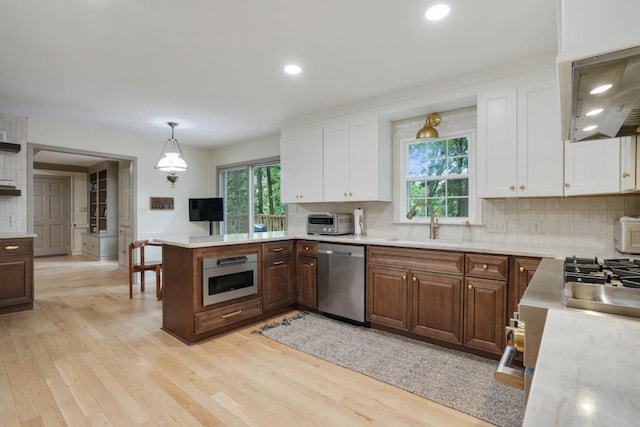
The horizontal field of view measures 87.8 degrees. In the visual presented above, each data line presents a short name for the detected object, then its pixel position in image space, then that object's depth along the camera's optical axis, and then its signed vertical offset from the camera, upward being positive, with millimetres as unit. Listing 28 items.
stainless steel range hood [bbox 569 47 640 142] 903 +395
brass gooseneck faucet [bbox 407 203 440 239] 3447 -79
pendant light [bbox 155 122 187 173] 4438 +668
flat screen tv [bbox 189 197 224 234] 6090 +67
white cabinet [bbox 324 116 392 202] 3697 +606
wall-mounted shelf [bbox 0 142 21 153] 4035 +822
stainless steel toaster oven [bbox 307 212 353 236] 3865 -134
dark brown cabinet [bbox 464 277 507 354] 2555 -811
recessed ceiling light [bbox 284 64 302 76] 2908 +1277
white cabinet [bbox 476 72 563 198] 2652 +581
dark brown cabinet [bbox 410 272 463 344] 2771 -817
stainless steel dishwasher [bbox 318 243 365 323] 3352 -721
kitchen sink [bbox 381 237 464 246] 2921 -287
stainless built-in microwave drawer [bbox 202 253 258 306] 3040 -636
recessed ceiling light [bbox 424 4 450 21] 2059 +1265
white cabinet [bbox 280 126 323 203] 4223 +627
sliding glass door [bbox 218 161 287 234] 5602 +272
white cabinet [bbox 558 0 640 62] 802 +458
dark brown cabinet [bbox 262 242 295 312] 3582 -711
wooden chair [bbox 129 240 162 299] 4457 -747
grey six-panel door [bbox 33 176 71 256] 8516 -43
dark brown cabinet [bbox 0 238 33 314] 3738 -699
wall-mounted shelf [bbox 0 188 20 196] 4055 +271
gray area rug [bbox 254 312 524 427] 2062 -1178
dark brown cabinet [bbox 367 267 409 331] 3062 -810
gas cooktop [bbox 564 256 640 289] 1222 -258
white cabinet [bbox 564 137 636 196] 2303 +324
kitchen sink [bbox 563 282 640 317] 903 -271
